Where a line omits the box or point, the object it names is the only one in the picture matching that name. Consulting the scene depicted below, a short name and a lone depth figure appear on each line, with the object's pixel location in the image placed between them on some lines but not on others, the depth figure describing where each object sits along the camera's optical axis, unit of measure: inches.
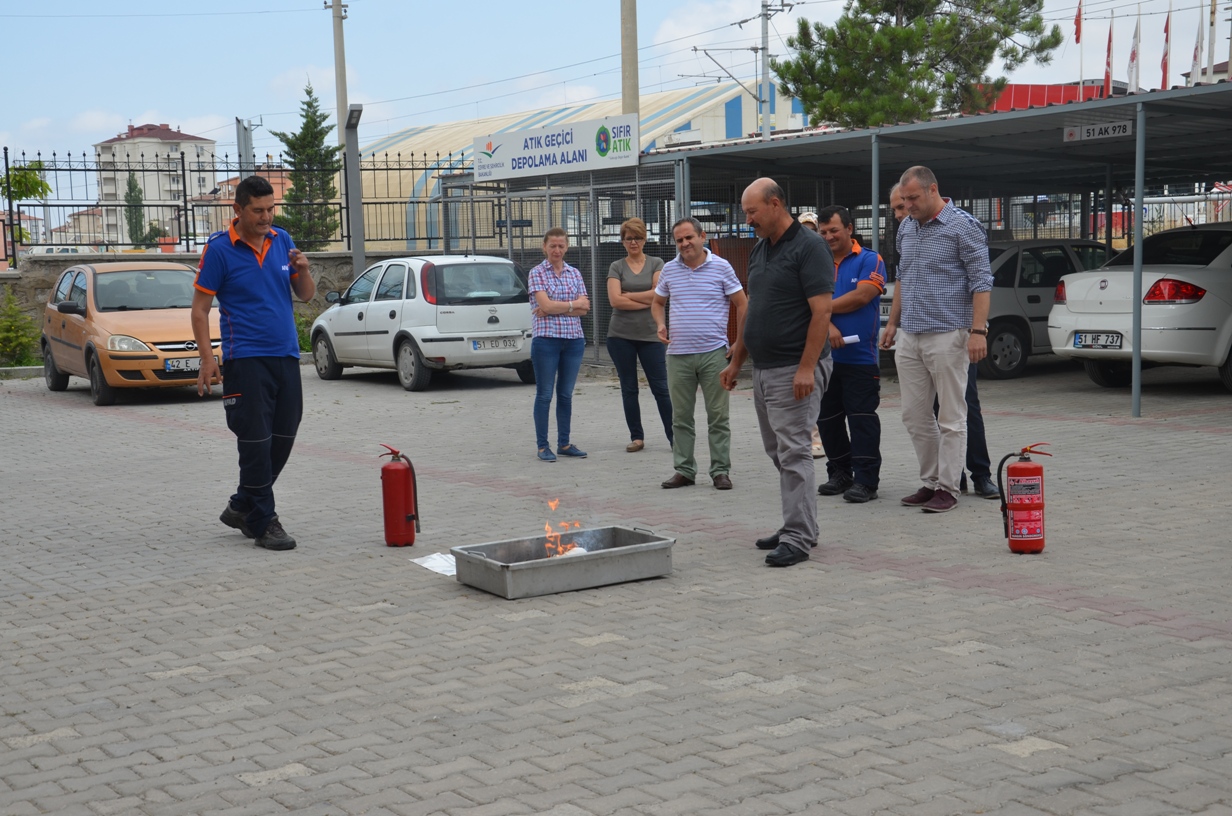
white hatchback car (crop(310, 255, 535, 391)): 626.5
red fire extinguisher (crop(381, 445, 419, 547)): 288.4
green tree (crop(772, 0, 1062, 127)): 1025.5
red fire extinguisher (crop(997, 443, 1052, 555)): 259.8
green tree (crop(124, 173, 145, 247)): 938.9
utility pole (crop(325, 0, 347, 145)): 1360.7
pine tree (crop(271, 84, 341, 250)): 1015.6
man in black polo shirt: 257.4
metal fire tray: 241.6
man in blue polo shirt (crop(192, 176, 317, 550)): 287.4
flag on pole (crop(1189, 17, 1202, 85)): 854.5
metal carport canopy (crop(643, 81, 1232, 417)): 498.9
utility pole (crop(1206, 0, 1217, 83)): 787.4
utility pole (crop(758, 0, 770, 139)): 1726.5
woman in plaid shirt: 414.6
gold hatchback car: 613.0
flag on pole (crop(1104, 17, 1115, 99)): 774.5
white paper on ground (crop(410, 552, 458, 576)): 266.0
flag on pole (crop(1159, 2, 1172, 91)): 879.6
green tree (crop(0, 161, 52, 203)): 844.6
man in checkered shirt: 303.4
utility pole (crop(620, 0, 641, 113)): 869.2
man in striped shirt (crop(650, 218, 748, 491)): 360.2
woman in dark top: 409.7
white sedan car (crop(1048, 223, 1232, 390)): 508.1
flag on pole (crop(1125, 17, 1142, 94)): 868.0
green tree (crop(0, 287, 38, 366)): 812.0
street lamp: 855.1
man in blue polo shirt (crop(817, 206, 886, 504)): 330.3
